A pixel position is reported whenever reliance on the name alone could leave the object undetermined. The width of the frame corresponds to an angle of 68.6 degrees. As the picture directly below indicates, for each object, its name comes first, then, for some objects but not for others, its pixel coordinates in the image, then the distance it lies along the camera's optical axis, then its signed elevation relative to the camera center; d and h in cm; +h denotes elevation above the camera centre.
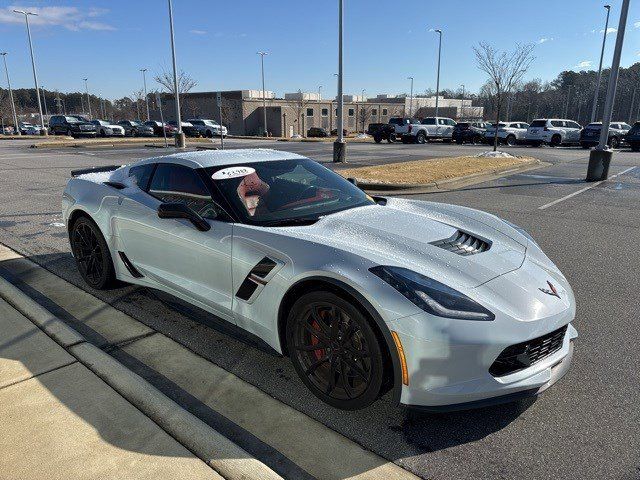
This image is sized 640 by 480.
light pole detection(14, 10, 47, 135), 3783 +398
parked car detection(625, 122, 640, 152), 2518 -131
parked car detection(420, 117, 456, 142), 3391 -109
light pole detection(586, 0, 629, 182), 1145 -33
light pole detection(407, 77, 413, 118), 8598 +102
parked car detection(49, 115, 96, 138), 3788 -118
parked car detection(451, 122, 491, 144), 3241 -141
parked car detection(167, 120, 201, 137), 4153 -160
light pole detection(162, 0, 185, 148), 2523 +80
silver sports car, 233 -94
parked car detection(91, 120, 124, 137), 4003 -155
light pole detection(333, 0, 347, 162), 1590 -67
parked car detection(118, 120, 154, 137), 4250 -168
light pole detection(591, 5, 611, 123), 3347 +516
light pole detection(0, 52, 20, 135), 5082 -142
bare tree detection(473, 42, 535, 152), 2195 +142
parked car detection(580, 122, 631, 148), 2736 -140
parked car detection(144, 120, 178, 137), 4052 -148
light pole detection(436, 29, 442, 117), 4484 +551
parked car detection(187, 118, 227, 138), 4228 -144
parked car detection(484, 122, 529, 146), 3108 -142
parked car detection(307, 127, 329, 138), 5319 -234
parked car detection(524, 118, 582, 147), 2936 -127
